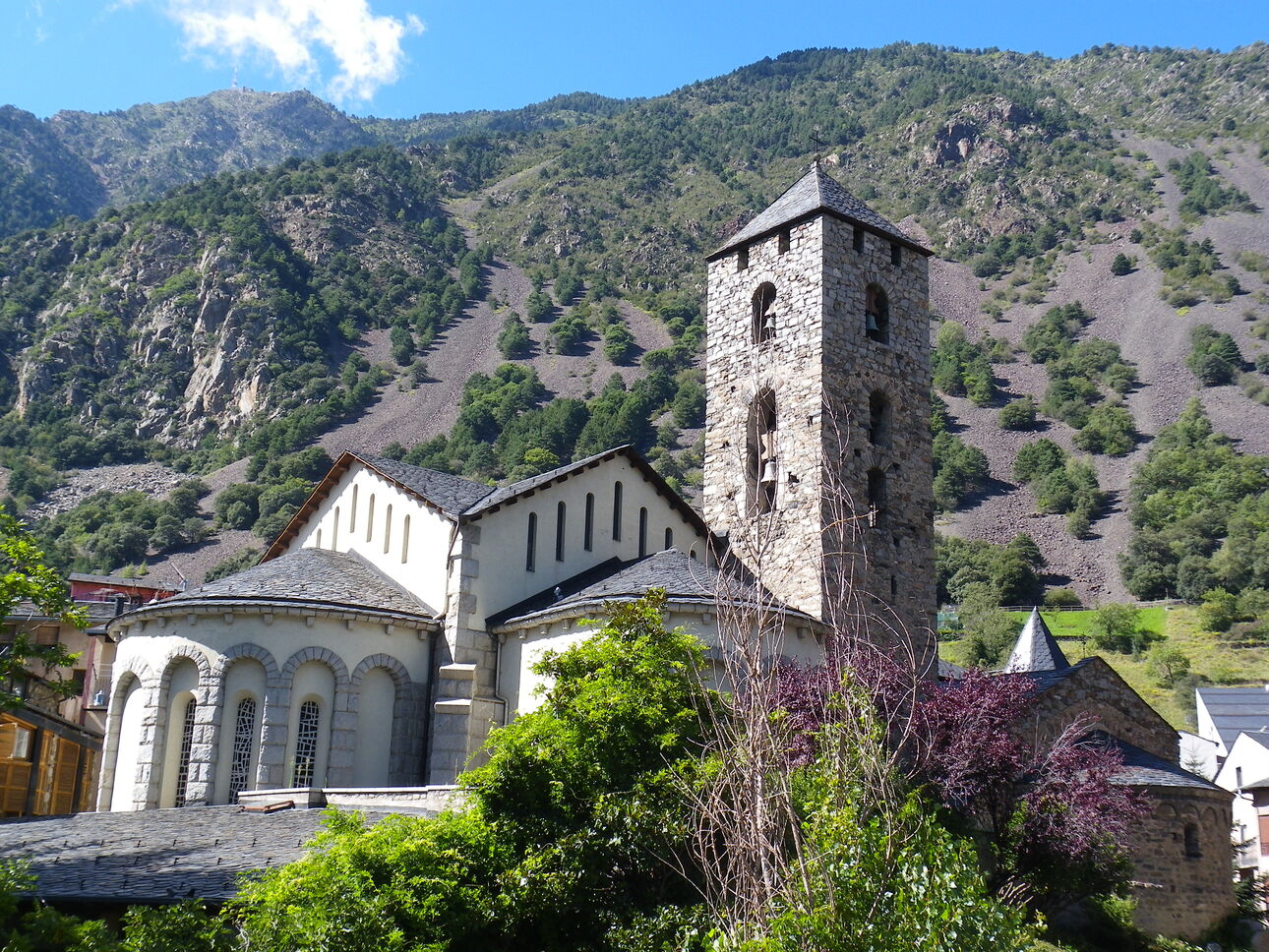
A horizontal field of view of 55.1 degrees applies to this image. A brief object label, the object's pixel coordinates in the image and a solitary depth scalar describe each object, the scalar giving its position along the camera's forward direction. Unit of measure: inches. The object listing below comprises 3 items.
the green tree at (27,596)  595.8
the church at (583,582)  968.9
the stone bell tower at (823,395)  1091.9
